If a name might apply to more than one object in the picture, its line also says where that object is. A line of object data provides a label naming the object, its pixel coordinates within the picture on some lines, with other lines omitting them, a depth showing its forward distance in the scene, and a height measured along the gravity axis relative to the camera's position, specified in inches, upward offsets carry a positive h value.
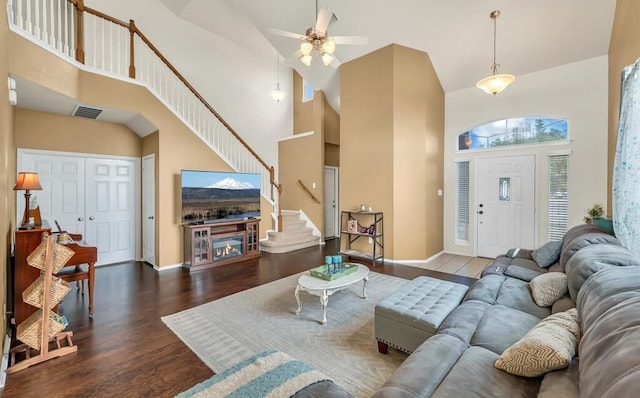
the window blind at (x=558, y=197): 184.4 -1.2
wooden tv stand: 187.9 -33.3
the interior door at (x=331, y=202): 311.2 -5.8
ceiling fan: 131.0 +76.2
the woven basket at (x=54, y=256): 88.0 -18.9
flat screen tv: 189.8 +1.4
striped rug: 50.6 -35.6
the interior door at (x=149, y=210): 192.4 -8.1
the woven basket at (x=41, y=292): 87.9 -30.6
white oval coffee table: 111.0 -36.6
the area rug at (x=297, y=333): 84.2 -51.3
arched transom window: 188.2 +46.4
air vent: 163.0 +54.2
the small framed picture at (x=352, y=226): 211.9 -22.5
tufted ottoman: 80.7 -36.1
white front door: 197.6 -6.3
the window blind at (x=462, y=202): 224.7 -5.0
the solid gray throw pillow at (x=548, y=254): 124.3 -27.2
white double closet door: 173.2 +1.3
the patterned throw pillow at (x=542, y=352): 48.3 -28.3
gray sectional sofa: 35.8 -30.7
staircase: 241.4 -37.1
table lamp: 105.3 +5.9
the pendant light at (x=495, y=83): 145.9 +61.4
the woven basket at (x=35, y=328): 86.4 -42.2
